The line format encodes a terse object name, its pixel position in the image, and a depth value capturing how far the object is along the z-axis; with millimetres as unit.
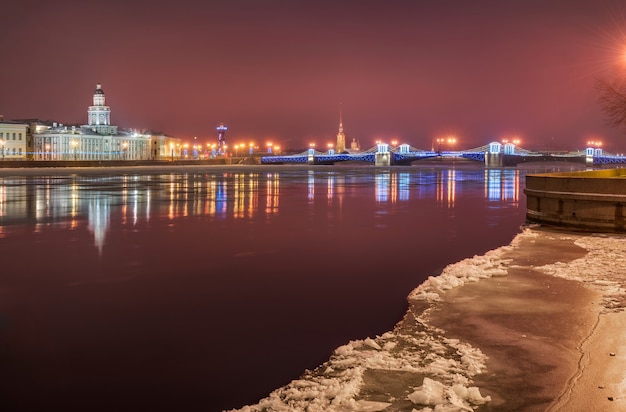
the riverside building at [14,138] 140625
